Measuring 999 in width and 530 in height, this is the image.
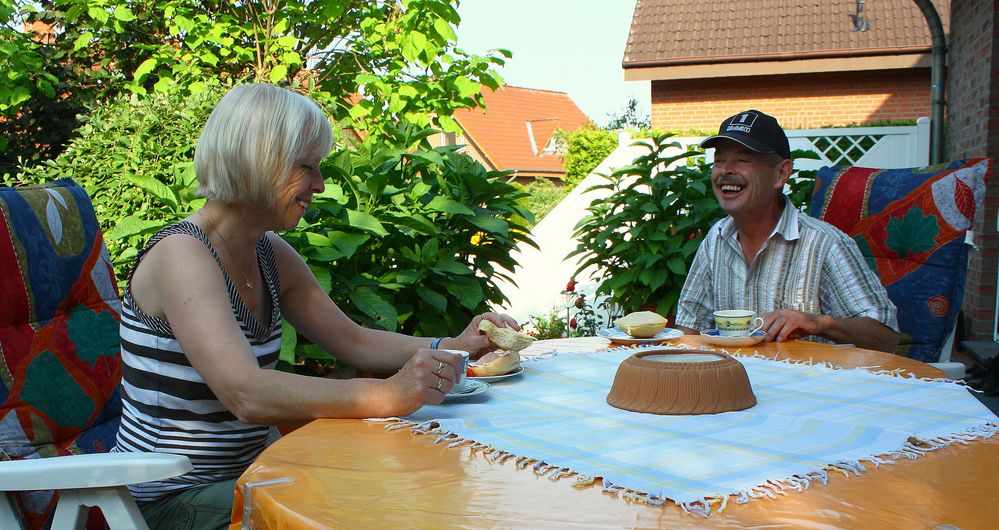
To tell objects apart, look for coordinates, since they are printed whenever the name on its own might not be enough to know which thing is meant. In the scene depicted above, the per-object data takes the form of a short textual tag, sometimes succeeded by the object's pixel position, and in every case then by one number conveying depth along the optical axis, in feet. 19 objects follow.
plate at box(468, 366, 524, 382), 6.01
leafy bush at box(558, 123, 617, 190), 77.41
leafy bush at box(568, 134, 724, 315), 13.73
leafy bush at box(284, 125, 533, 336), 9.80
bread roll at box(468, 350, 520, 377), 6.05
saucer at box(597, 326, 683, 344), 7.63
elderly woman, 5.08
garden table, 3.34
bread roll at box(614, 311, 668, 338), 7.72
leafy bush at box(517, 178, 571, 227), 73.41
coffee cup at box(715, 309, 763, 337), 7.41
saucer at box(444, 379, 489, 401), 5.53
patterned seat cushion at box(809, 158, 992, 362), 9.96
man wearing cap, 9.04
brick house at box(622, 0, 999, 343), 45.85
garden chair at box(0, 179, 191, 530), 5.97
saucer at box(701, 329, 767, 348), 7.32
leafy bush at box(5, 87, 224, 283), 13.01
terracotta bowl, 4.88
